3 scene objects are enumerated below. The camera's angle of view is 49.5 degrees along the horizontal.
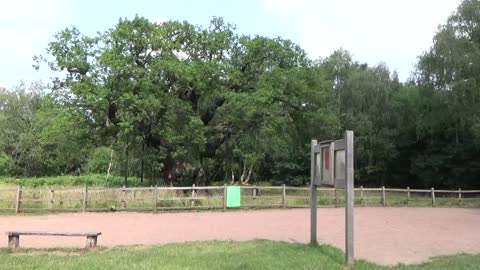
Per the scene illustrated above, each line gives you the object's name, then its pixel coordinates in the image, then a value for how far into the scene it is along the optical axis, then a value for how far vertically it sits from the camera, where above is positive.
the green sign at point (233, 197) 22.12 -0.41
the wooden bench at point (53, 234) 10.19 -1.05
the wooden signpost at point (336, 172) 8.67 +0.33
